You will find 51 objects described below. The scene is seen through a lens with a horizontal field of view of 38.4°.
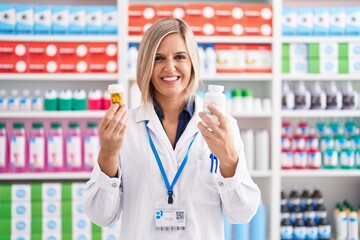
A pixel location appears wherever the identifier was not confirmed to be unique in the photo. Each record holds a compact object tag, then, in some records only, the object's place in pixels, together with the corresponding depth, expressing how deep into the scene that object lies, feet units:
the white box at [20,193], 13.29
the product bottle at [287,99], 14.14
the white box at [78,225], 13.39
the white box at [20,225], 13.30
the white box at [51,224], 13.37
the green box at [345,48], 14.17
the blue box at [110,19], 13.56
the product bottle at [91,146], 13.50
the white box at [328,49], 14.08
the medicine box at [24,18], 13.48
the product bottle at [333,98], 14.14
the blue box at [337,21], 14.07
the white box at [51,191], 13.33
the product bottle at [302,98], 14.07
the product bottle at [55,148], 13.43
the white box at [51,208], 13.35
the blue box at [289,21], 14.05
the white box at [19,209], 13.29
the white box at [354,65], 14.21
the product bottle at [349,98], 14.21
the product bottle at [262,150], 14.03
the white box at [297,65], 14.15
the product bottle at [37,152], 13.39
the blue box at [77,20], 13.53
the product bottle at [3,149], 13.35
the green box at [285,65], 14.11
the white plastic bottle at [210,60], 13.76
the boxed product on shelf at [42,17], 13.51
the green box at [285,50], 14.09
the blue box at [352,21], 14.10
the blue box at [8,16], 13.46
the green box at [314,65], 14.12
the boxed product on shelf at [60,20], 13.52
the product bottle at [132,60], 13.64
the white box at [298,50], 14.11
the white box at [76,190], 13.38
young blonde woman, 5.58
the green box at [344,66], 14.21
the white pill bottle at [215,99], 5.71
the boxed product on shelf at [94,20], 13.56
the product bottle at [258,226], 13.93
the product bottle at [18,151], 13.37
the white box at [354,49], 14.16
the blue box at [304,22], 14.03
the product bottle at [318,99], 14.11
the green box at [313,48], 14.06
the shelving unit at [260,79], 13.52
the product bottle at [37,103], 13.58
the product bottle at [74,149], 13.46
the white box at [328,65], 14.14
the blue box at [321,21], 14.05
